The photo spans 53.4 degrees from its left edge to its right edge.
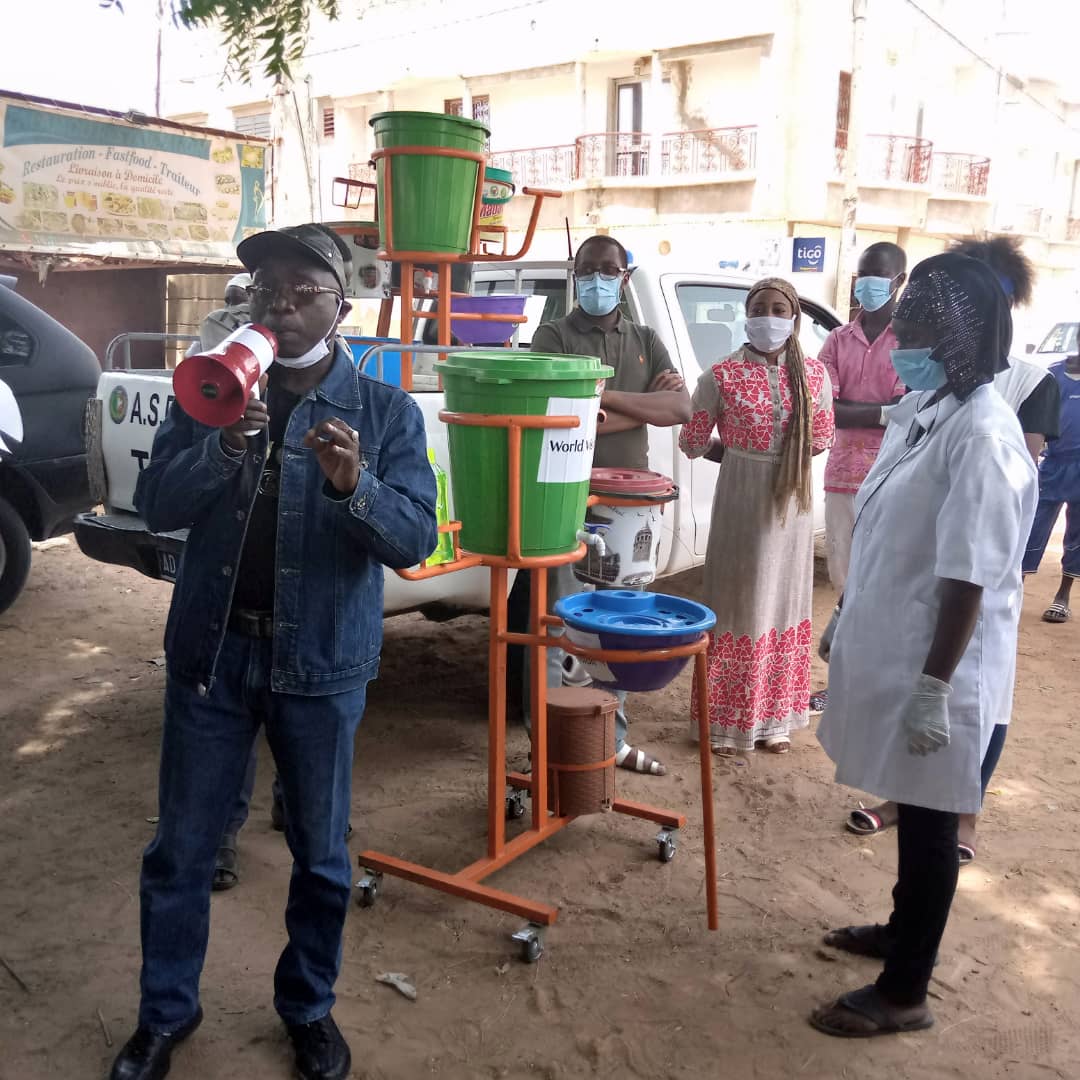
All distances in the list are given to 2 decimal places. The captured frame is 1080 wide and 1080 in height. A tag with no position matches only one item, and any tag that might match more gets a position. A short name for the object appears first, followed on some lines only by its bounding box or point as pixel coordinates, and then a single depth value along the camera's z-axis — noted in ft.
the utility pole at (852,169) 57.67
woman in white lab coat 8.25
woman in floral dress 14.29
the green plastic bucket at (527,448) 9.73
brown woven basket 11.69
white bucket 12.34
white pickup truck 14.08
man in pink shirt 17.40
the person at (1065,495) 23.39
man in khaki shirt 13.44
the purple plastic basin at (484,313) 17.02
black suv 19.75
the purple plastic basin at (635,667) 9.68
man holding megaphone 7.51
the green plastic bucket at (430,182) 13.84
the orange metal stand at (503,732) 9.77
